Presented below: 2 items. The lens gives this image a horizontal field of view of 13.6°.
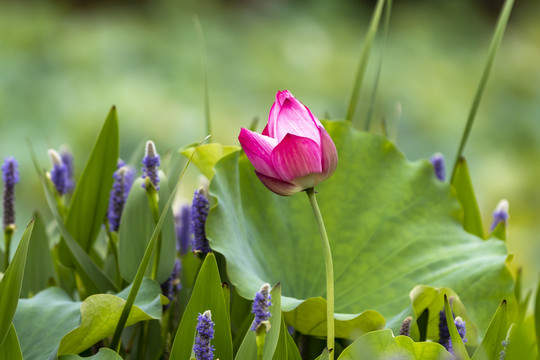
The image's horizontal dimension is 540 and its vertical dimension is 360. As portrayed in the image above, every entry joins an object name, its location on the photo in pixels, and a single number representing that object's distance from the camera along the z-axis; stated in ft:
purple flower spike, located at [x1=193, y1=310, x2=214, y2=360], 8.36
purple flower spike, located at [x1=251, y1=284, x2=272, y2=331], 8.38
